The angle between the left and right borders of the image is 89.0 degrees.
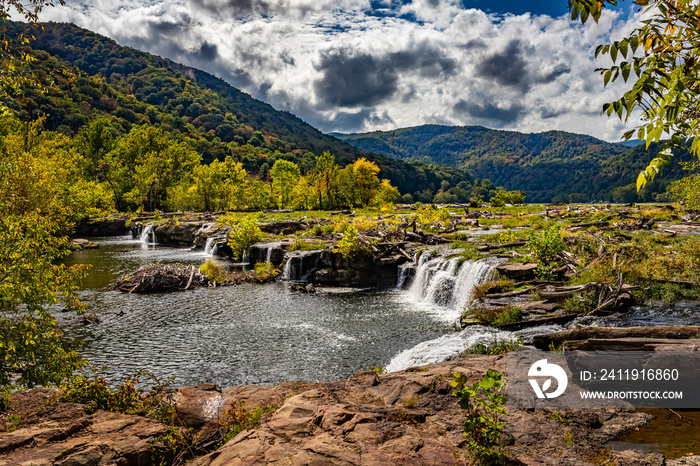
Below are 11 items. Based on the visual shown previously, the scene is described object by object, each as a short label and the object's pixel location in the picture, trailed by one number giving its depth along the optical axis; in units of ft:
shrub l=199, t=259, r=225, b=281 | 84.33
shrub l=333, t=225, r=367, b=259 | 84.48
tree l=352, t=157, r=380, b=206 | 238.27
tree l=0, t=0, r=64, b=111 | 21.25
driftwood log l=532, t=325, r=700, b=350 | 26.78
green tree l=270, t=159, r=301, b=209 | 266.77
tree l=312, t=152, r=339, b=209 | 233.96
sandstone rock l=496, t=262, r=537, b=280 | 57.16
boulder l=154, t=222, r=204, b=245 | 154.30
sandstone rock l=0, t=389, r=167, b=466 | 16.61
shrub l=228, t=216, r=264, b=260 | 106.52
